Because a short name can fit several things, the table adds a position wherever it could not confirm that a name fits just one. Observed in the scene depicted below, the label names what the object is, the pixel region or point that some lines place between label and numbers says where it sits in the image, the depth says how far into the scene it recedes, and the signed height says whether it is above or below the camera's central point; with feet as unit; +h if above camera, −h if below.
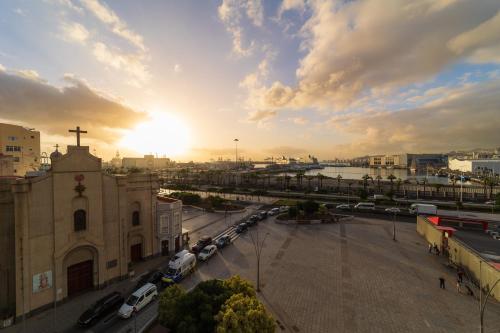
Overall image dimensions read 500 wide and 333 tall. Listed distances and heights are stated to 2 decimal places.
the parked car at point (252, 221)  134.49 -34.02
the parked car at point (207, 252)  90.35 -35.96
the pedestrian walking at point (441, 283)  70.08 -38.32
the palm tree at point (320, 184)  282.97 -25.66
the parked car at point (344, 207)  174.81 -33.41
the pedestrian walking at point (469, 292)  67.62 -39.49
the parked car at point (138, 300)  57.88 -36.42
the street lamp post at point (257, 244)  101.30 -37.60
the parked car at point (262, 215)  149.57 -33.86
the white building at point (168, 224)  95.09 -24.85
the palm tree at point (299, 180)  295.07 -21.34
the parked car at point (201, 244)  99.50 -35.80
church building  56.24 -18.01
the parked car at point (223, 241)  103.14 -35.60
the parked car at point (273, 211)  160.57 -33.65
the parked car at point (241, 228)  124.36 -35.27
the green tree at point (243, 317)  35.32 -25.05
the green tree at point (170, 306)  40.24 -26.32
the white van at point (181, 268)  75.00 -35.59
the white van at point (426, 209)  152.05 -31.28
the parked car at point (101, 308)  54.34 -36.56
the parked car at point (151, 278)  72.38 -37.40
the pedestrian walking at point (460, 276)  71.66 -37.03
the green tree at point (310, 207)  147.43 -28.00
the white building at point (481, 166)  483.92 -6.71
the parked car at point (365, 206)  173.58 -32.56
